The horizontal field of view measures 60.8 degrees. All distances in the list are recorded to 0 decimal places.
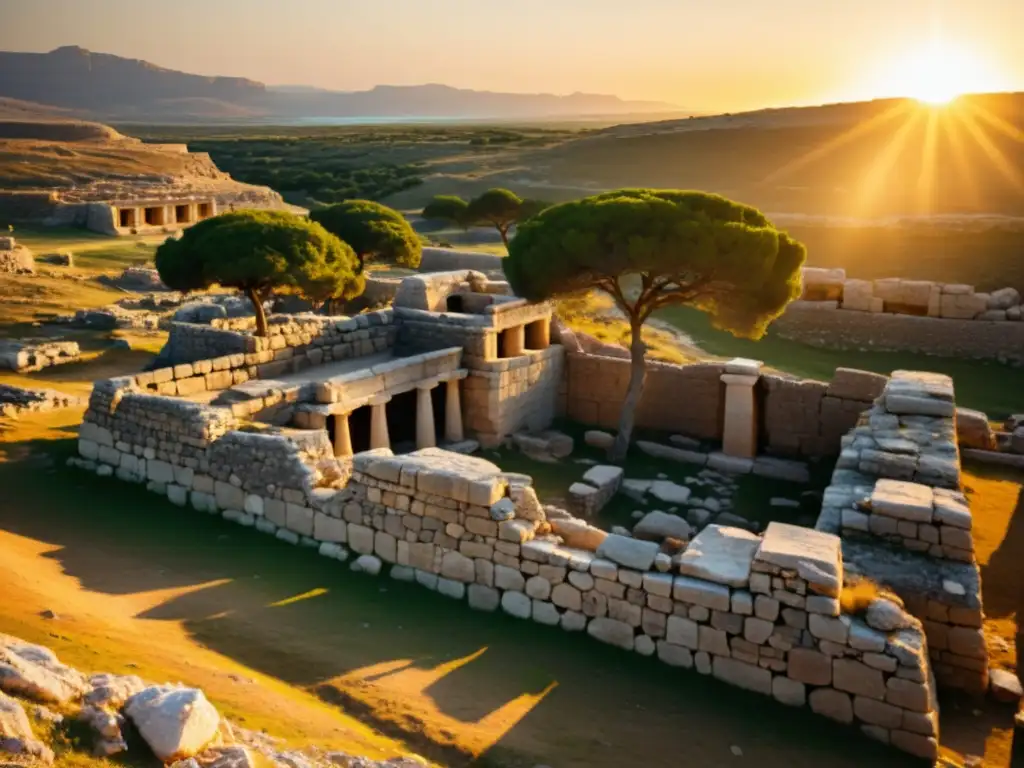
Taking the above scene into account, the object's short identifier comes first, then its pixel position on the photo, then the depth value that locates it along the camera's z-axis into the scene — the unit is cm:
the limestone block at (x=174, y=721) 503
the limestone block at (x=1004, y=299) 2848
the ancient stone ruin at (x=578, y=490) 834
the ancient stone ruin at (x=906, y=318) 2794
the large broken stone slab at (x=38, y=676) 514
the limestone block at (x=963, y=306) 2839
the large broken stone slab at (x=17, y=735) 455
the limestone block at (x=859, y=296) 3014
